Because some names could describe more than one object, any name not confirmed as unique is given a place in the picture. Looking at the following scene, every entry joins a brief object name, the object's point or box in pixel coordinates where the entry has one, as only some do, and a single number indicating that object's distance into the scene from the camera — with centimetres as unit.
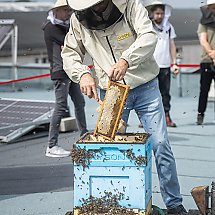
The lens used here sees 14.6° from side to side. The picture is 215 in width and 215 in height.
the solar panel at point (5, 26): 1273
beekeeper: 587
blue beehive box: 558
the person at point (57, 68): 949
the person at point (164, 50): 1210
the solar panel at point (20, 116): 1118
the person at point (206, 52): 1184
